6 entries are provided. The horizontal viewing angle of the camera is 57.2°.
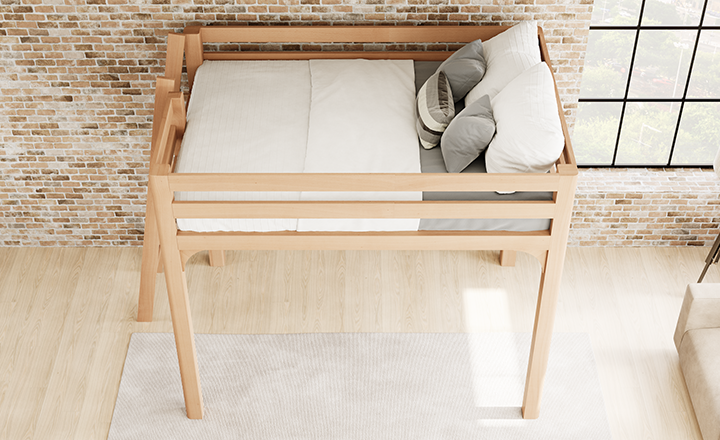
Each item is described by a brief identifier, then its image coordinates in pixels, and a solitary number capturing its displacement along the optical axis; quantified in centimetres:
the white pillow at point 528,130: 264
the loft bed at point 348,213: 255
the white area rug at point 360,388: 313
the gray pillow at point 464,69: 314
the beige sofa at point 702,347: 297
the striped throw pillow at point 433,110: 295
